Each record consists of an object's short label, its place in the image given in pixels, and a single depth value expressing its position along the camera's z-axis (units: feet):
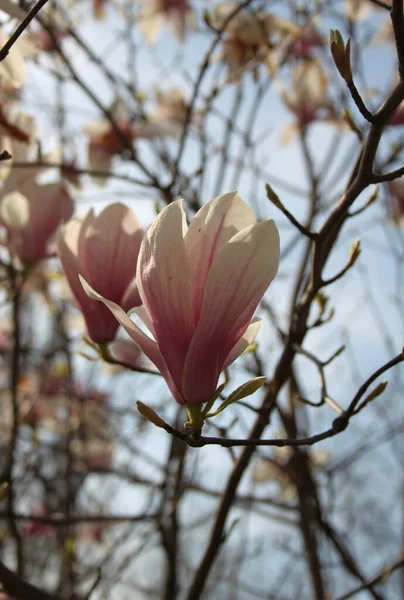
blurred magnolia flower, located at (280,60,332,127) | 5.54
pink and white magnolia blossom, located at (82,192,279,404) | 1.58
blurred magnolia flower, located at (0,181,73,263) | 2.90
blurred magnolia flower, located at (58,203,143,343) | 2.13
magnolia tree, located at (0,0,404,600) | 1.63
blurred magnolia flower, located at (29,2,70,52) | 4.82
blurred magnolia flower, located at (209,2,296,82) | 4.75
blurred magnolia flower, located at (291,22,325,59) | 5.87
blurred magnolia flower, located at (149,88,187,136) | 5.28
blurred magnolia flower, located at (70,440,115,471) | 6.82
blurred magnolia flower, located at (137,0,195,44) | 6.43
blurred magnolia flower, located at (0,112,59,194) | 2.92
